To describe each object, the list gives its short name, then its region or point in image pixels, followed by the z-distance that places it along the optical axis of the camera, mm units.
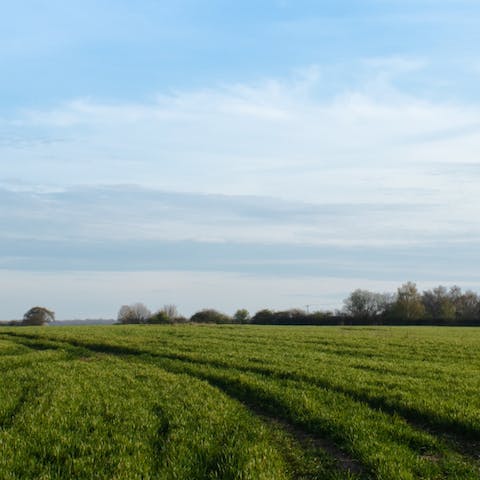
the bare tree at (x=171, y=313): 117912
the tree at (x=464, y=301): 146050
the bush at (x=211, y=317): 131625
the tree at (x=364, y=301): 150375
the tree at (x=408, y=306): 125250
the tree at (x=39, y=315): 133000
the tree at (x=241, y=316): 134950
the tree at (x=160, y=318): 113756
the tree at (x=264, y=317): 130125
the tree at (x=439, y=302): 143000
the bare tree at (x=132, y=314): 136125
